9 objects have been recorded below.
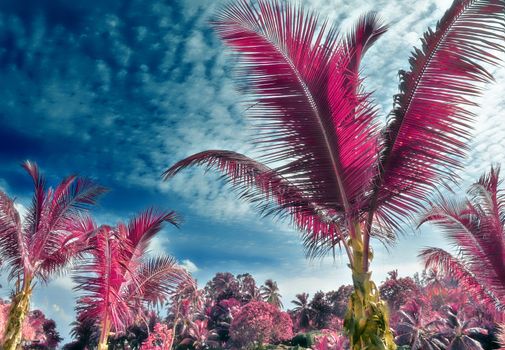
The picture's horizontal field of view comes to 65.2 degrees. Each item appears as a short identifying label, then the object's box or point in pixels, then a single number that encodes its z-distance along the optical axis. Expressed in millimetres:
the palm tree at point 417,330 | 27072
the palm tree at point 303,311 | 48344
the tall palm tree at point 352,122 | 3979
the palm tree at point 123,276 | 8641
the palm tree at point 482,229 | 8766
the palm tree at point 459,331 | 25438
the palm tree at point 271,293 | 57531
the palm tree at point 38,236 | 9508
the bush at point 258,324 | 34844
